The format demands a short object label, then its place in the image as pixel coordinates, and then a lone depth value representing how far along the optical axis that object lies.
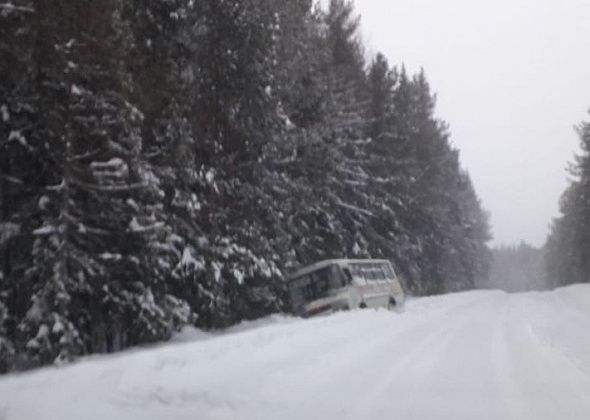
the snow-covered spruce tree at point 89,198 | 14.27
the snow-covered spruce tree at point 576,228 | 54.09
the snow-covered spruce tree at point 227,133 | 19.30
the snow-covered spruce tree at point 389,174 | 39.34
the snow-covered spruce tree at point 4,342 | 13.99
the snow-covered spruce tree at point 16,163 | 13.86
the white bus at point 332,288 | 22.66
